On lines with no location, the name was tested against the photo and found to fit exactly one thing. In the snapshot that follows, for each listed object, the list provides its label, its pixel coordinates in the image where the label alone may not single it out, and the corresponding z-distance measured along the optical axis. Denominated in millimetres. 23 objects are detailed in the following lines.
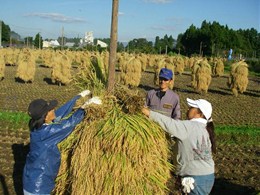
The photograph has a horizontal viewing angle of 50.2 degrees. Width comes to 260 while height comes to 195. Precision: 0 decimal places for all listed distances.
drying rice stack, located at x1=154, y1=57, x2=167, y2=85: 17231
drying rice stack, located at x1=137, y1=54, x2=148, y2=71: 26748
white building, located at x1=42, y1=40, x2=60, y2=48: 73819
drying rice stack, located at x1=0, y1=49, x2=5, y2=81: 17444
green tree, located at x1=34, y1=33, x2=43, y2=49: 60067
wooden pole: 3039
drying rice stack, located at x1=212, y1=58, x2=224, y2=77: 26256
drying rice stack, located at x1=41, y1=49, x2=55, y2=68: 28342
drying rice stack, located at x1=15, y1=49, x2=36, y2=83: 17450
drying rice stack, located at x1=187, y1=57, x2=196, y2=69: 31454
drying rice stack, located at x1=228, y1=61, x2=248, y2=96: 15909
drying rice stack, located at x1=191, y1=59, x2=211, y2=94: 15932
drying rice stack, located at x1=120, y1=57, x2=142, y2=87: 17276
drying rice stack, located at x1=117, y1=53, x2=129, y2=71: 24467
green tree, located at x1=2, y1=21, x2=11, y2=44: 65629
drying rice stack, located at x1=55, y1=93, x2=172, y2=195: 2661
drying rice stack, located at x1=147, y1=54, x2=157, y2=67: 31007
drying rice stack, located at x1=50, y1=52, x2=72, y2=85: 17010
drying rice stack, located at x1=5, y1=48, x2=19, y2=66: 27855
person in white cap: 2671
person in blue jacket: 2784
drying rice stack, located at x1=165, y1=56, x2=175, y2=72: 18171
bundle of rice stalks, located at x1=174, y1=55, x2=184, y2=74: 26263
